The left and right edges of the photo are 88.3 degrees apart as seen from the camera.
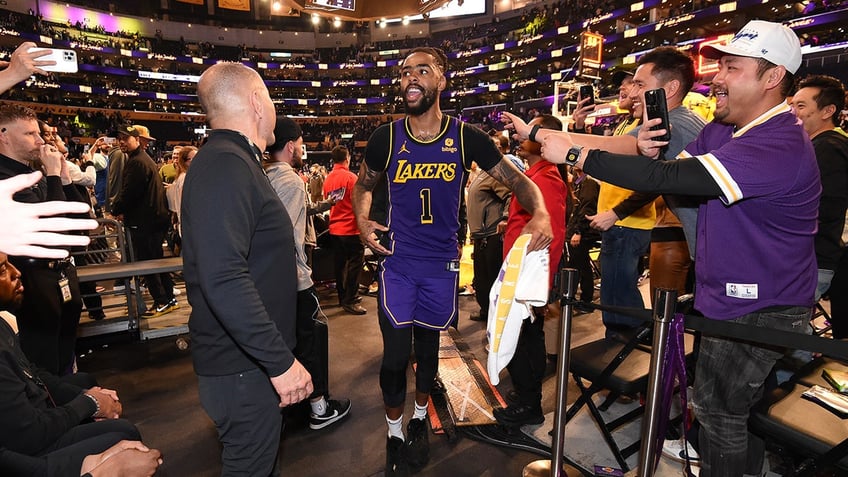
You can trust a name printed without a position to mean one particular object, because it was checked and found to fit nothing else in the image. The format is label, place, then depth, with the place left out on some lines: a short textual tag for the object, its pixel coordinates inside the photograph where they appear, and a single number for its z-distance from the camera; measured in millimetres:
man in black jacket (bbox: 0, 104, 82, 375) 2826
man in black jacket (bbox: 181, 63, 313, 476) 1429
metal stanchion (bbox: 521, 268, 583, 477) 2145
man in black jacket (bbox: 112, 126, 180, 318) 5336
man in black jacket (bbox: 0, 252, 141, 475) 1590
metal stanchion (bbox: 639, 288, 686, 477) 1719
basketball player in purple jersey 2615
